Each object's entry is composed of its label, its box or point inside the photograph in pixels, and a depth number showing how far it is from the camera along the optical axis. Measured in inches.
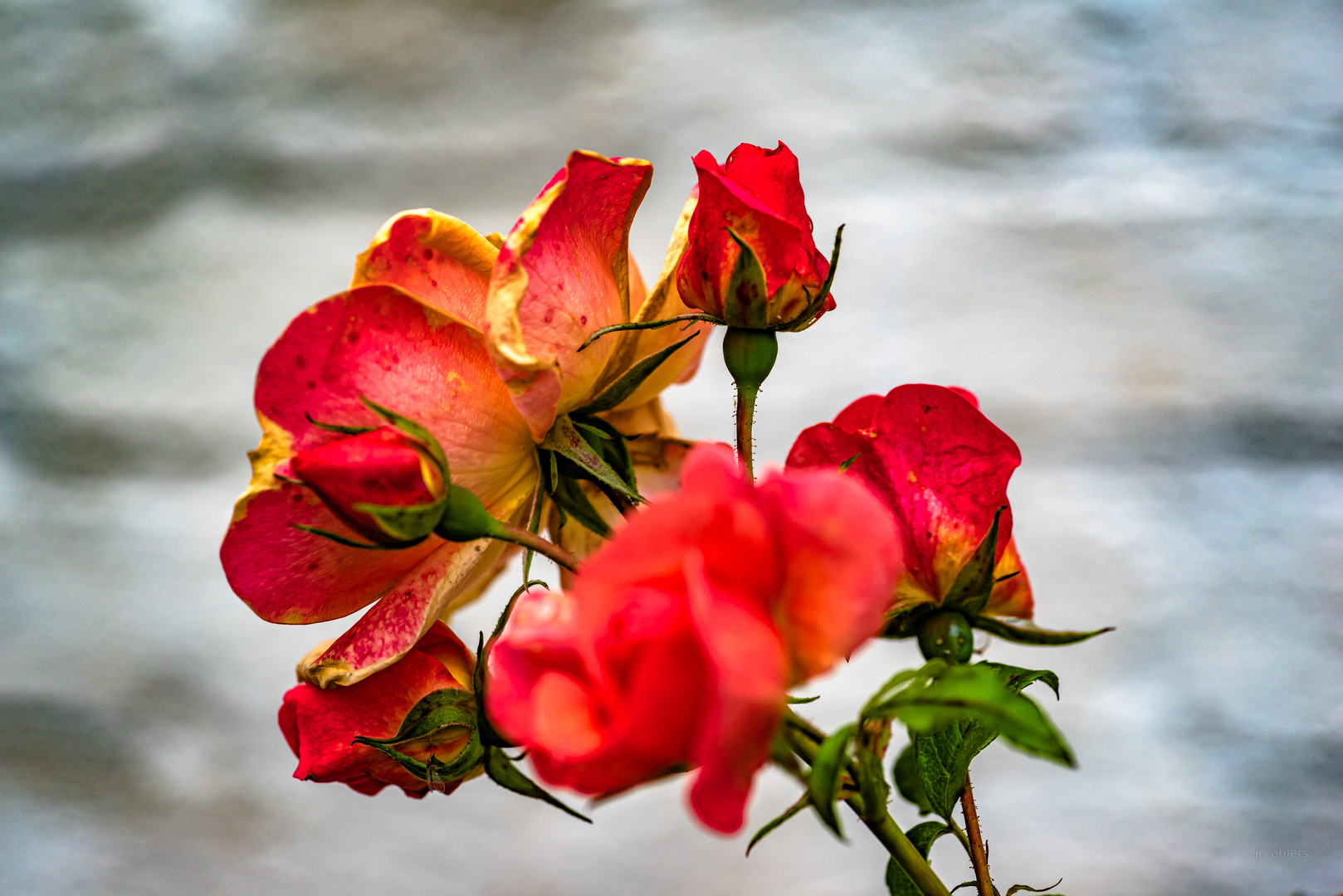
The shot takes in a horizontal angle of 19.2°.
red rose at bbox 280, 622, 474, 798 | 29.1
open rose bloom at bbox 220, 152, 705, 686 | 28.1
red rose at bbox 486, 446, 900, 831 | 25.6
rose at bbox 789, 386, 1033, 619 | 28.8
